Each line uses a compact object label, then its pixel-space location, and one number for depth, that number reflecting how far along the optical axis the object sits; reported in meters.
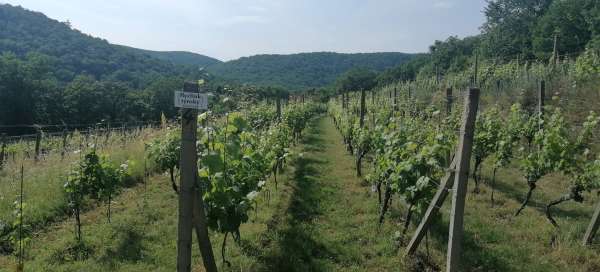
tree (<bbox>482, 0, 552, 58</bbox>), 48.06
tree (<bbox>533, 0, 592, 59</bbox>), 38.97
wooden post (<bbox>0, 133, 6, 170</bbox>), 10.29
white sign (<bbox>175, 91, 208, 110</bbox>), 2.97
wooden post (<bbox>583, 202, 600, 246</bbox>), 4.98
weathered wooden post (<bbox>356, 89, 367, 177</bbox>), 9.61
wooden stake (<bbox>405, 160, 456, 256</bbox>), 4.00
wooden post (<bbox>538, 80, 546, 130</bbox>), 8.75
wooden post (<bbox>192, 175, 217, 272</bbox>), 3.48
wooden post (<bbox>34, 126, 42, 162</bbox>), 12.19
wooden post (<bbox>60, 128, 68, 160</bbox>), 10.49
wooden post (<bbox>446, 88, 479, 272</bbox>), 3.59
